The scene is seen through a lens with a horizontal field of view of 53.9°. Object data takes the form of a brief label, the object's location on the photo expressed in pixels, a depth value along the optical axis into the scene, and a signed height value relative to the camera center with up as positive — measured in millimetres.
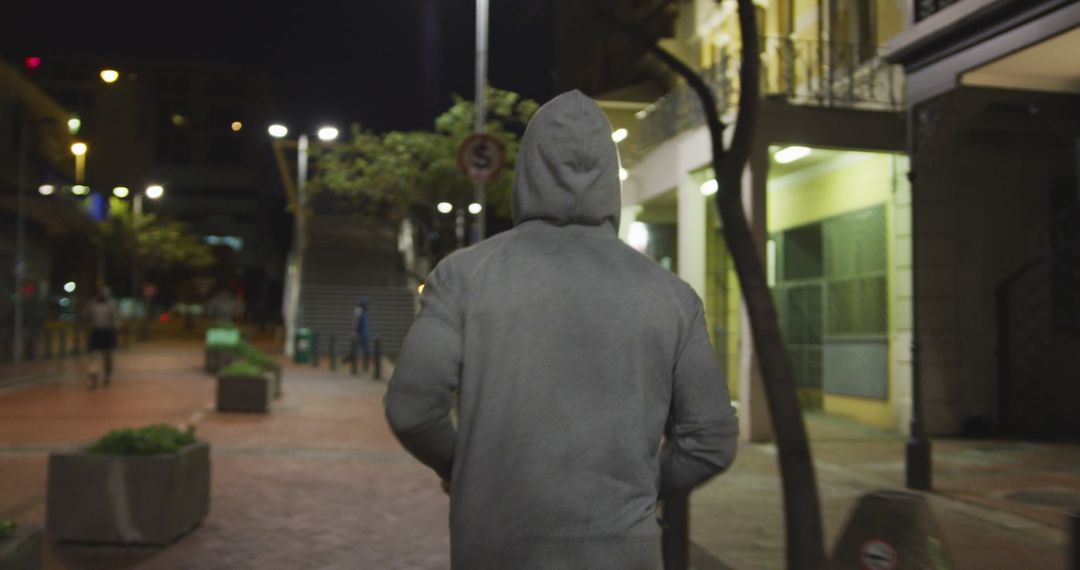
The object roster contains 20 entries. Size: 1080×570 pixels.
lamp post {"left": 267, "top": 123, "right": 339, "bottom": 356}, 34625 +4086
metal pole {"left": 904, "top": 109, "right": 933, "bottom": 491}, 9406 -930
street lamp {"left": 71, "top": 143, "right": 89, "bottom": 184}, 40781 +6710
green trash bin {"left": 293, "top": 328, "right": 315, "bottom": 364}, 30516 -594
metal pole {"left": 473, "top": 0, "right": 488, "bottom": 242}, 18750 +4801
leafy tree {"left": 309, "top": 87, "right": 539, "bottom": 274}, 30438 +4742
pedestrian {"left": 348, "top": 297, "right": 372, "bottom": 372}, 27547 -74
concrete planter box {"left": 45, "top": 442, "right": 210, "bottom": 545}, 7059 -1166
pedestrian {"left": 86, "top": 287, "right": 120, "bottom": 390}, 19703 -80
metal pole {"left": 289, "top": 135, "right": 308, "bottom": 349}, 37366 +3881
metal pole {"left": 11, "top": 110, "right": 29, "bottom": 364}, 26875 +1217
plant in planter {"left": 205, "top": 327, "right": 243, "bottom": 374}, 24961 -489
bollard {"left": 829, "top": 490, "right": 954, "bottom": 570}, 3123 -611
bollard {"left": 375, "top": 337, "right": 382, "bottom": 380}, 24394 -753
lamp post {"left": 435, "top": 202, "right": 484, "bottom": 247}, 27575 +3076
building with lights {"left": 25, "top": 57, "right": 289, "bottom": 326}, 90250 +14403
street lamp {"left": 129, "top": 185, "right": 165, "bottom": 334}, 52969 +4880
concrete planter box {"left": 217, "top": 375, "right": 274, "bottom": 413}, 15977 -1032
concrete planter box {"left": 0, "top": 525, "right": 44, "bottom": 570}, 4633 -1021
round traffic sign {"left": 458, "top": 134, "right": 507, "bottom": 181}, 13766 +2205
